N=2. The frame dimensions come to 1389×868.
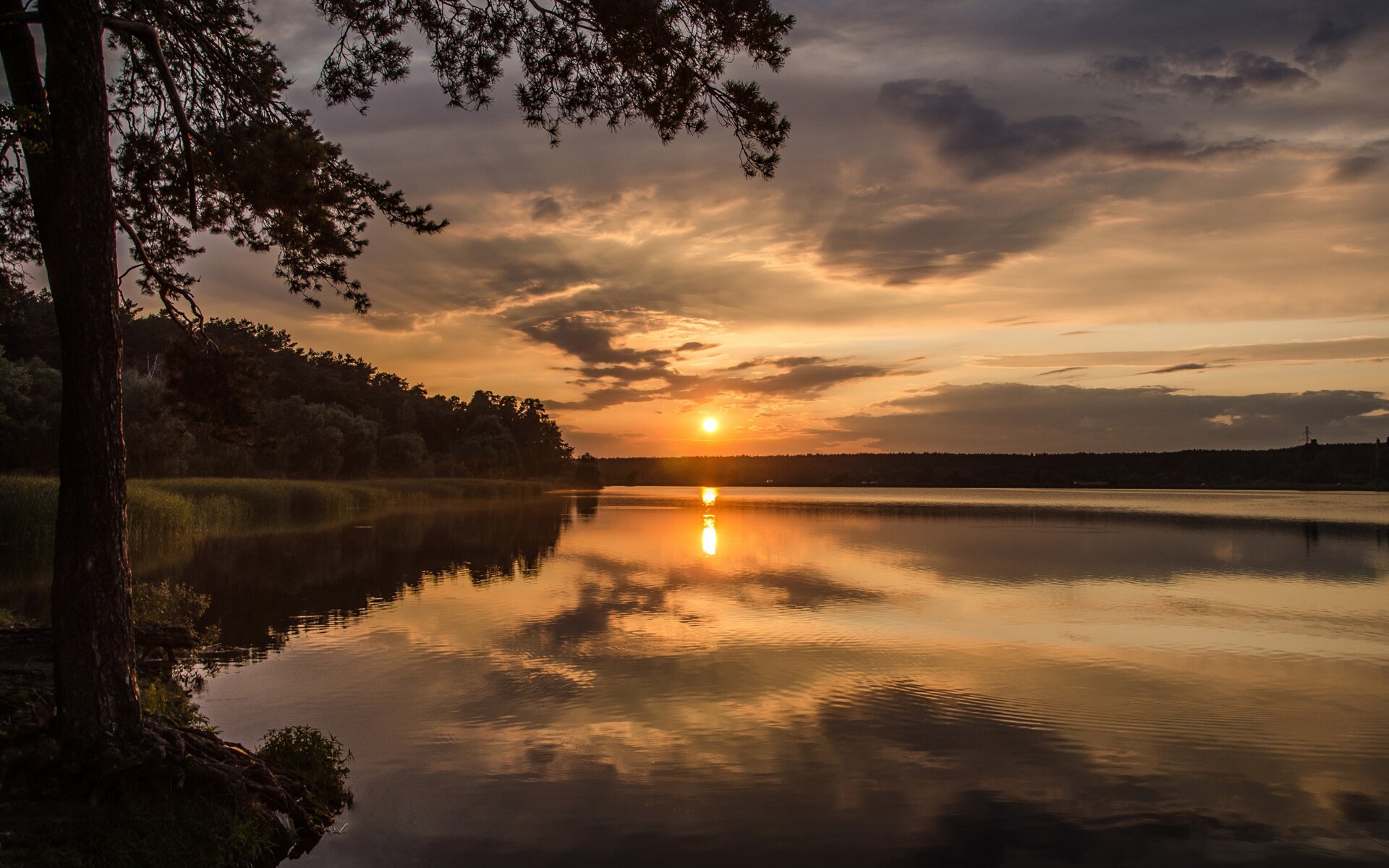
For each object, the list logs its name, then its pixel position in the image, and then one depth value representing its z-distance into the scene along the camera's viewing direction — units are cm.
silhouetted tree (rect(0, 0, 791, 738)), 697
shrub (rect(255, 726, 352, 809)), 841
